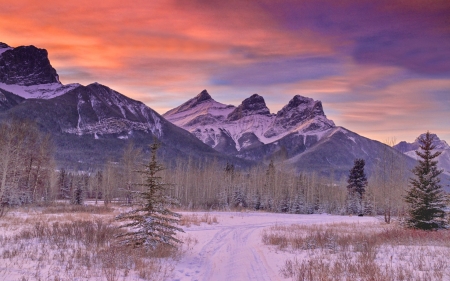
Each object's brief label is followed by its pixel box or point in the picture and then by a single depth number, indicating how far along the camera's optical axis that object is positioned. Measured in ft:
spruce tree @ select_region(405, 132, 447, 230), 72.69
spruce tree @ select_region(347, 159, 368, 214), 240.83
